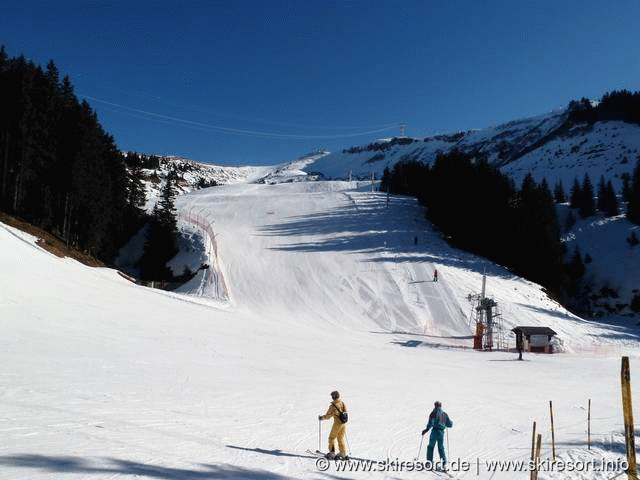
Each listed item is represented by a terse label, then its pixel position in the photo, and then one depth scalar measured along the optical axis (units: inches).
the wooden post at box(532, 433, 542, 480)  280.4
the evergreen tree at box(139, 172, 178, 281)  1519.4
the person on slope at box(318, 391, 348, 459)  345.7
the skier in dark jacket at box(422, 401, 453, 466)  358.6
